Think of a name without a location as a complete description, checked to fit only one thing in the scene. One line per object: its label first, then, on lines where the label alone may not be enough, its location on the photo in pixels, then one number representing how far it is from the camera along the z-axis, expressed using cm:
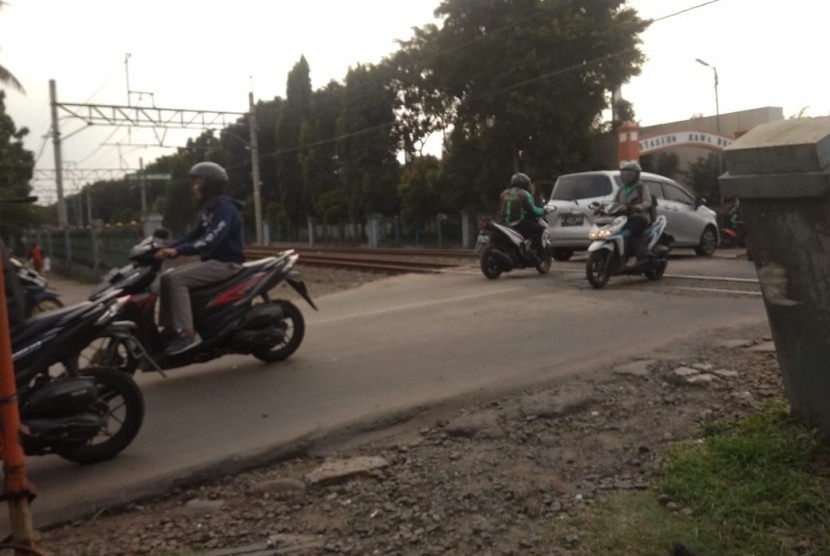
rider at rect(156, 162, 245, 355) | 604
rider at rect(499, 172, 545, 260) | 1246
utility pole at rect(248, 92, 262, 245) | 3884
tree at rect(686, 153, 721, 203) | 2827
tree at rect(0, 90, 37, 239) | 1327
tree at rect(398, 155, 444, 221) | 3700
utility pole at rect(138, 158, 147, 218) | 6275
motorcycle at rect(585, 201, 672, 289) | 1055
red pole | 293
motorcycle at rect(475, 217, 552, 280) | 1232
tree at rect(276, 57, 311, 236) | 5394
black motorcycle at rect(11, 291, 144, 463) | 422
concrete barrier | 397
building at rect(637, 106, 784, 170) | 2873
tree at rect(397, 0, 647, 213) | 2667
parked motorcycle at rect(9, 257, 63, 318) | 511
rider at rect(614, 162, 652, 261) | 1090
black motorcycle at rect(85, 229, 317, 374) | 594
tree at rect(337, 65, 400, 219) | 4256
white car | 1559
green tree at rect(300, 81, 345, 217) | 5009
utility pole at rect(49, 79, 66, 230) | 3525
